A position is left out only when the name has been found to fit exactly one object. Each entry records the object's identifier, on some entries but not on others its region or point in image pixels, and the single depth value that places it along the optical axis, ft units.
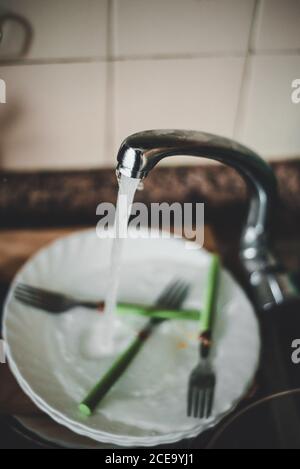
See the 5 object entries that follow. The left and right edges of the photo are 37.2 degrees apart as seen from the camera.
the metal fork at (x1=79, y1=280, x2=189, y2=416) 1.45
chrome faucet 1.26
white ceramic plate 1.44
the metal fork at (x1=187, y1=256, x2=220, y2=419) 1.47
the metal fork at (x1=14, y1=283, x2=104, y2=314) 1.74
